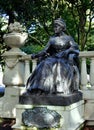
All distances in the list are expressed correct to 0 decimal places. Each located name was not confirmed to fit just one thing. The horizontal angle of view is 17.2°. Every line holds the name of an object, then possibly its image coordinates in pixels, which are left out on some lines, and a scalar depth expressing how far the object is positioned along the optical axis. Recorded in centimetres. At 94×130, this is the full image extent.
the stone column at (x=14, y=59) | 784
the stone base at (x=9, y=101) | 779
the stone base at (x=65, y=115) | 581
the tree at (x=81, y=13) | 1319
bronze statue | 622
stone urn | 784
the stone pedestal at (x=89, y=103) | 702
